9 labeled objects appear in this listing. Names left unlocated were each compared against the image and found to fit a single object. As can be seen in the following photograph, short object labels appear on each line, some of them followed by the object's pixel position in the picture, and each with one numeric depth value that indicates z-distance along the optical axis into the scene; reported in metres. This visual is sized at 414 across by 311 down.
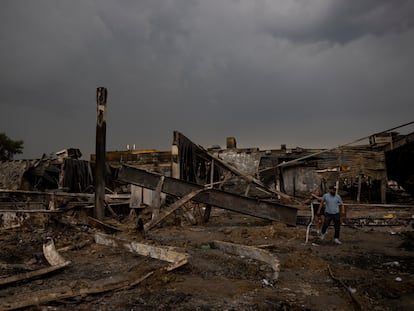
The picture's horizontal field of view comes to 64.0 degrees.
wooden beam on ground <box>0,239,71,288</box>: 4.16
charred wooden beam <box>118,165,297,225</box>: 9.37
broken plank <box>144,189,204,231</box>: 8.26
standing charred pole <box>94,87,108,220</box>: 8.77
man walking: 8.56
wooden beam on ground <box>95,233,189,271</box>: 5.07
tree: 33.66
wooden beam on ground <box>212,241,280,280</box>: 5.14
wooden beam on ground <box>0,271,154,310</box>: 3.33
